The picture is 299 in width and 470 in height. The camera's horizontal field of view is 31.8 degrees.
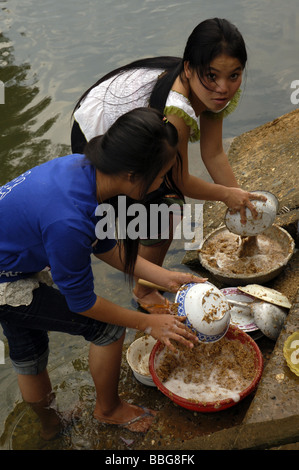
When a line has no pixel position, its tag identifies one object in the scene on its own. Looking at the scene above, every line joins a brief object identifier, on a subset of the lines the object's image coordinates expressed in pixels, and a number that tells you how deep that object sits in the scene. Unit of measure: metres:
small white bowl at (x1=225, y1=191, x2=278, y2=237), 3.17
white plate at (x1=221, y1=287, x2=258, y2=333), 2.99
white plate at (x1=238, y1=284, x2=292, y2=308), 2.93
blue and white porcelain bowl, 2.55
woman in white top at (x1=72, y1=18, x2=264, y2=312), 2.55
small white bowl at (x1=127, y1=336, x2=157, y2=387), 2.97
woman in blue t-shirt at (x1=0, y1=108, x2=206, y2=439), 2.04
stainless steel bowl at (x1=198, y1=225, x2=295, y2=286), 3.23
